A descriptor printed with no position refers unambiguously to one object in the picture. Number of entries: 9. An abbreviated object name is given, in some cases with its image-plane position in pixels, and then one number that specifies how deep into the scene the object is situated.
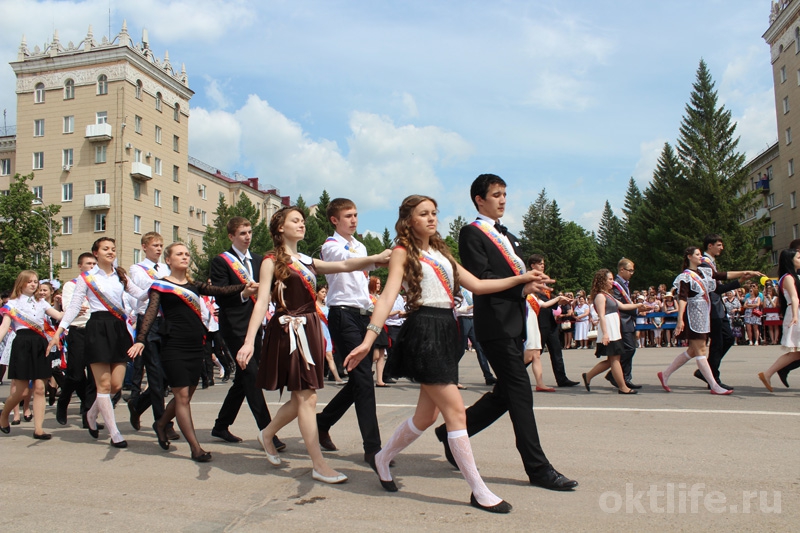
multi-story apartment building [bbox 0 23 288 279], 51.59
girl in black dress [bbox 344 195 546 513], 4.11
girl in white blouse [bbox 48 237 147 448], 6.37
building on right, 51.19
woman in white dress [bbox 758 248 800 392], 8.65
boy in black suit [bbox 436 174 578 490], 4.43
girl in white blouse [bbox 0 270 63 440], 7.50
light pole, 42.12
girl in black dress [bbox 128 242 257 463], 5.75
